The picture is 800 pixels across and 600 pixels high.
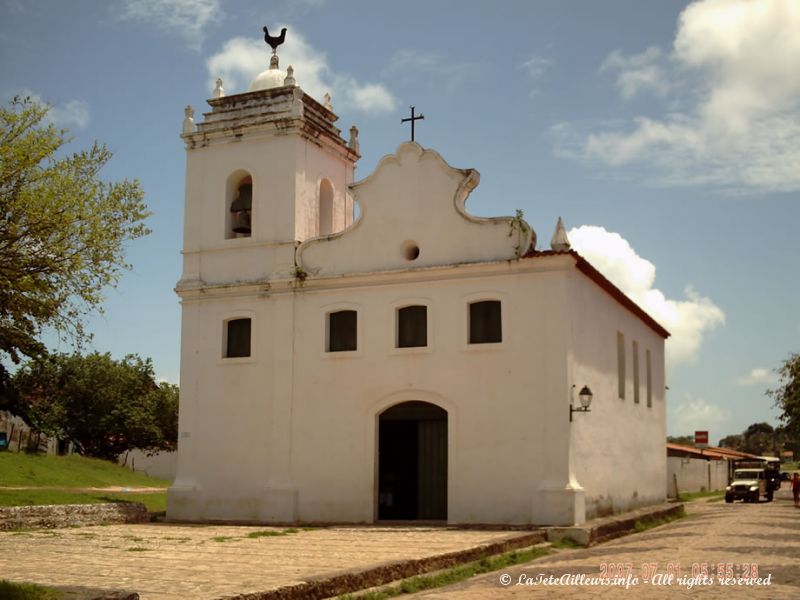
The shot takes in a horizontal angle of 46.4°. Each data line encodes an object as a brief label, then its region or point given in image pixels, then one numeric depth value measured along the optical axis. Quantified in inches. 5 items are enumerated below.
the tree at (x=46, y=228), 740.0
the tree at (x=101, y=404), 1971.0
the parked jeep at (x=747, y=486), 1445.6
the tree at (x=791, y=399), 1574.8
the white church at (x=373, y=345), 782.5
